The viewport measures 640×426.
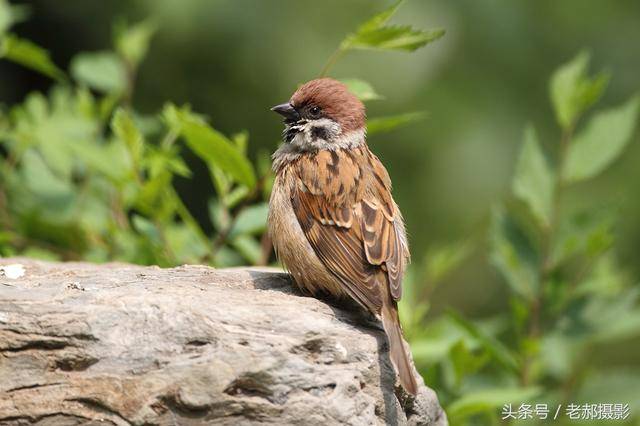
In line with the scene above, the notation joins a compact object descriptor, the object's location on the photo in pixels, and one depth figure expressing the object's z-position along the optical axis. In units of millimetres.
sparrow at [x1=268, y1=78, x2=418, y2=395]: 6797
